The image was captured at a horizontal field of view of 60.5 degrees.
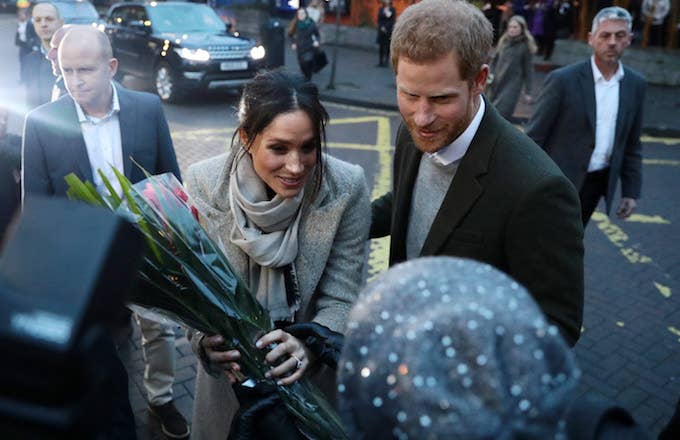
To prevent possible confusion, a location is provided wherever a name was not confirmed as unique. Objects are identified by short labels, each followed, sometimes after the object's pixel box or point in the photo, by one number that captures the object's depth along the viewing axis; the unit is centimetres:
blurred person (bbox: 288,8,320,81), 1318
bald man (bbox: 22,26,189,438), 291
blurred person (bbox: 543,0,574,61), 1578
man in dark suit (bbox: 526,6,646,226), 418
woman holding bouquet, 200
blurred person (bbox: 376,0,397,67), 1622
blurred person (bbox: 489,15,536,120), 856
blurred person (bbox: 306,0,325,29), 1518
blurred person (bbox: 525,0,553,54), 1625
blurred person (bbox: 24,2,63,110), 515
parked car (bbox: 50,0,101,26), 1364
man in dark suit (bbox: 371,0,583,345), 169
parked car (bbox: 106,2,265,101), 1121
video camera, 52
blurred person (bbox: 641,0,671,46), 1432
